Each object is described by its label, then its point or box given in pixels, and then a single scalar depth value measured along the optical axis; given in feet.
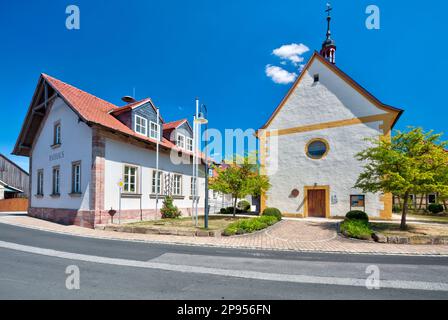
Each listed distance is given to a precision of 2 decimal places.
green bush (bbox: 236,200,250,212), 91.15
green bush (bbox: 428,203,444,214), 84.74
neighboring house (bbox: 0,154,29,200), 109.77
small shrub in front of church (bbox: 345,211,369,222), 48.36
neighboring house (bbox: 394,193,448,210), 93.51
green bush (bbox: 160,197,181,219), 60.70
